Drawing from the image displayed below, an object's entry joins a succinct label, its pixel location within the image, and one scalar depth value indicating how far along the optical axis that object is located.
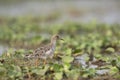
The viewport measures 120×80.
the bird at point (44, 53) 18.16
